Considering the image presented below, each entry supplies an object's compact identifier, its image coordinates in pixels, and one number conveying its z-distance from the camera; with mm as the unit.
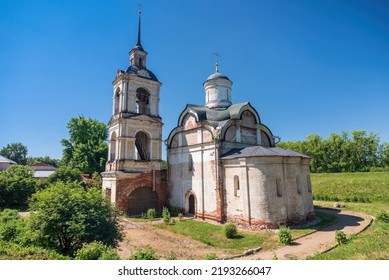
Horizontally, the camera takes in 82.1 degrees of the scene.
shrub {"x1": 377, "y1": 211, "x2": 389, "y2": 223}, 15430
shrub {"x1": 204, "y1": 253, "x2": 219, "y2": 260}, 7738
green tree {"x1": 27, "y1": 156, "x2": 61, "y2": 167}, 74225
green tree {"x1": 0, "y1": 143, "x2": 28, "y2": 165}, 77375
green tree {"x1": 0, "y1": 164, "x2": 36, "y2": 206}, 24391
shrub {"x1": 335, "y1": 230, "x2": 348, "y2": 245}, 10969
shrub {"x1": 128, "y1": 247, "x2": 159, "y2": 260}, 7090
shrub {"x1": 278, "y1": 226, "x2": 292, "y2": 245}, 11930
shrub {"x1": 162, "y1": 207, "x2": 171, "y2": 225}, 17016
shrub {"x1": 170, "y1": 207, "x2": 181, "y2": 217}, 20019
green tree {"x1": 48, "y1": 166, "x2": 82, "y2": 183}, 29428
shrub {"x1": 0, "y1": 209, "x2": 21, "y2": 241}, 10459
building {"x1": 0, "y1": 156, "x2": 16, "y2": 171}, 46481
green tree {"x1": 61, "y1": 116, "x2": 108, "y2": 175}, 33375
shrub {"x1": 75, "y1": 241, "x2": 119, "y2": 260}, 7340
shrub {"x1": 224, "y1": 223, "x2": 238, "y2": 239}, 13477
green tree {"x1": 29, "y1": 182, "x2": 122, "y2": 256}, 9023
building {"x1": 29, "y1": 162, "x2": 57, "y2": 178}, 40231
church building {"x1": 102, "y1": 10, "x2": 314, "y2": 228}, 15234
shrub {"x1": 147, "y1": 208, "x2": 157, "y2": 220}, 18798
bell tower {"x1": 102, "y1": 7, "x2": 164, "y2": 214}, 19828
